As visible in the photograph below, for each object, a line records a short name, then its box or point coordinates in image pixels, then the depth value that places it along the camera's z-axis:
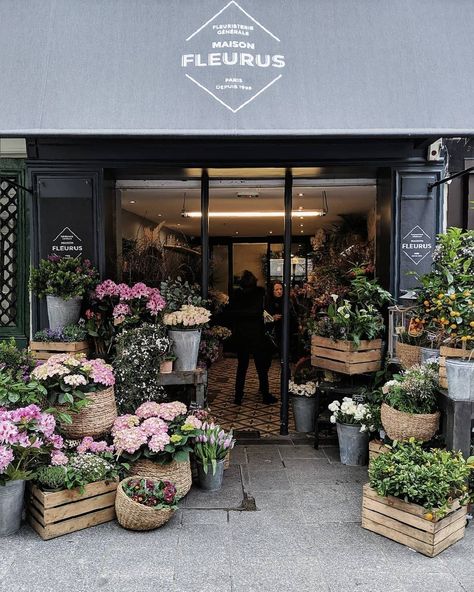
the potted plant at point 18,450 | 3.76
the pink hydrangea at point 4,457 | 3.66
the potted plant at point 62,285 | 5.45
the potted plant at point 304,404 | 6.31
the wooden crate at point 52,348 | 5.37
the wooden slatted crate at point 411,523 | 3.65
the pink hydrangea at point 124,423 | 4.52
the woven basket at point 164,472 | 4.33
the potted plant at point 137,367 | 5.08
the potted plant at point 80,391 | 4.35
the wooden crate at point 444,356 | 4.30
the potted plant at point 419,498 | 3.65
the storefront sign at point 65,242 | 5.95
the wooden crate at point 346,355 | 5.47
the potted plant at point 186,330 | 5.37
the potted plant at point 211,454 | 4.69
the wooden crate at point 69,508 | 3.85
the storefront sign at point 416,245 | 5.91
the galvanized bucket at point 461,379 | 4.12
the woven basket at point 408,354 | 5.03
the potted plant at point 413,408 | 4.38
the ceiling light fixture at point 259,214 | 8.41
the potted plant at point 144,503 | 3.89
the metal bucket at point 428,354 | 4.83
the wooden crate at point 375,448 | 5.01
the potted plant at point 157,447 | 4.28
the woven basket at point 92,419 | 4.54
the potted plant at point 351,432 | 5.35
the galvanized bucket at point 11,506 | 3.84
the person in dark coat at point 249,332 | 7.62
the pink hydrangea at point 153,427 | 4.35
